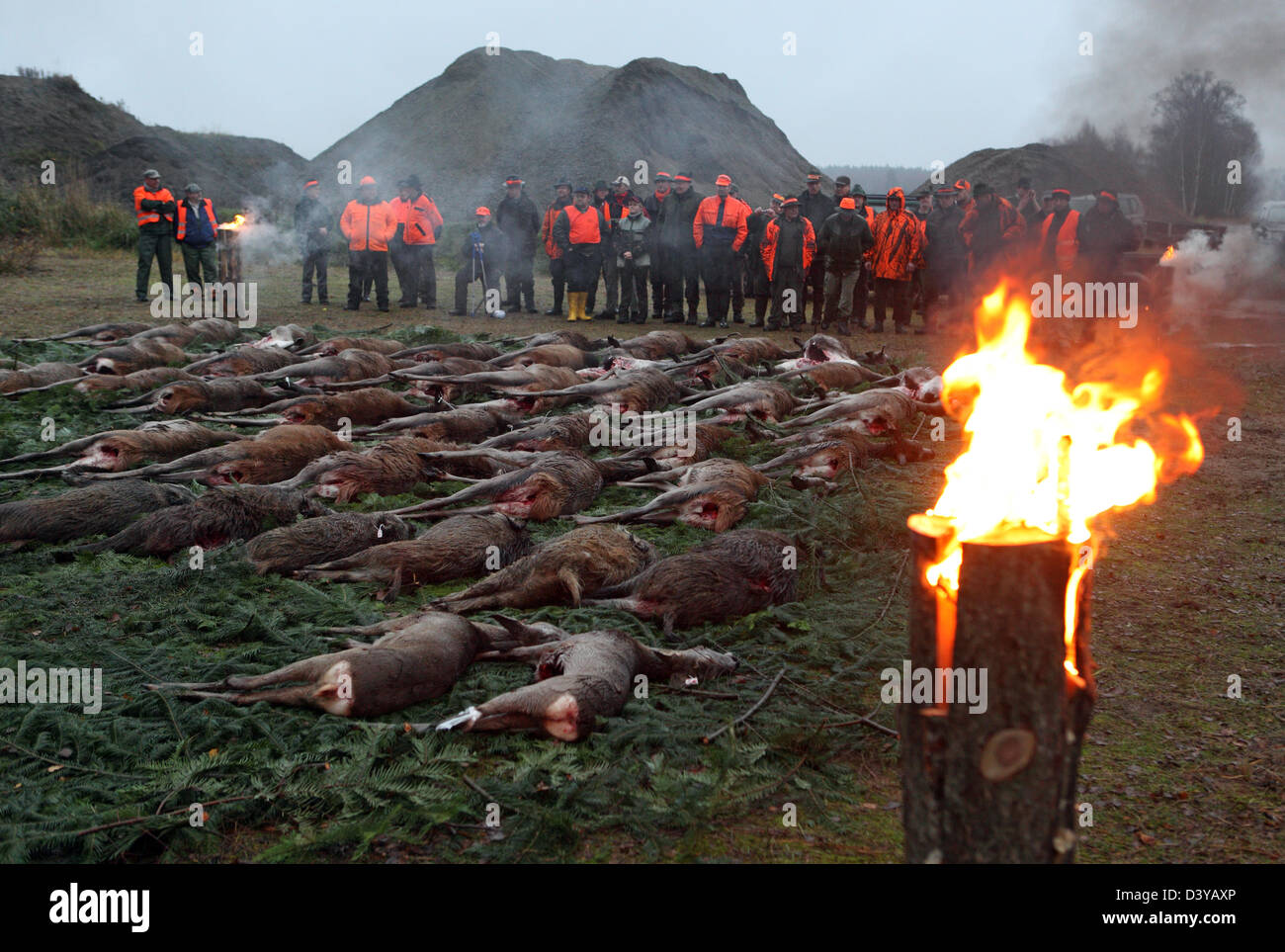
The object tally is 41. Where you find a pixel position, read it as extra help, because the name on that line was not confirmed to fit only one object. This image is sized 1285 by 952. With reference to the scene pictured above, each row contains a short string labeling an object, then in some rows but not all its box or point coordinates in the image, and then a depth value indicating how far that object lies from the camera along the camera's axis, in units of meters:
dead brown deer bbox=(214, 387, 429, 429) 7.82
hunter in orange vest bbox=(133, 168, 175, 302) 15.49
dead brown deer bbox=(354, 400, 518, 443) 7.65
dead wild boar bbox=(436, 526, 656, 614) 4.82
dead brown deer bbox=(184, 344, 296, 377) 9.36
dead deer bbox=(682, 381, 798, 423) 8.85
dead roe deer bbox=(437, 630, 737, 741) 3.61
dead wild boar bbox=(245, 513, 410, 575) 5.02
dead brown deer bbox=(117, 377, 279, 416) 7.97
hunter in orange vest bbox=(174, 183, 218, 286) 15.54
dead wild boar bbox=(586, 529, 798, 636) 4.77
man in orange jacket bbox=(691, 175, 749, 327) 15.67
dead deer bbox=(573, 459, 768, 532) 6.04
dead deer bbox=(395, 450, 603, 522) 6.07
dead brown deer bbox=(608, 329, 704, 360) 11.30
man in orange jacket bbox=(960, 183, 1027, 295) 14.96
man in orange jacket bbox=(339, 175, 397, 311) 15.83
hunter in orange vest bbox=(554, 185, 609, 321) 16.11
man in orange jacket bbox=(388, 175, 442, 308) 16.34
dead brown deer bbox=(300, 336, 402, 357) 10.08
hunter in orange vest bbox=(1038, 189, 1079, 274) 14.31
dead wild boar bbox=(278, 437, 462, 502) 6.25
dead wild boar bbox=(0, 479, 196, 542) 5.23
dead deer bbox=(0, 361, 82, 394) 8.32
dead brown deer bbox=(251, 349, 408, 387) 9.07
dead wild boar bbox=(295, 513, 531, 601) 4.99
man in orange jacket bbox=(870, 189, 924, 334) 15.25
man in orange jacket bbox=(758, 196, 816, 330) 15.29
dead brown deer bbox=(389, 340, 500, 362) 10.23
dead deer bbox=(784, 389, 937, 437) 8.64
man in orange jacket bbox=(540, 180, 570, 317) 16.55
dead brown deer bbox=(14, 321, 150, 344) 11.10
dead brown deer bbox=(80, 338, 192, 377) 9.21
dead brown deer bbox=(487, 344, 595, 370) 10.05
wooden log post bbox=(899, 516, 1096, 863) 2.00
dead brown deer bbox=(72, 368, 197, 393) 8.45
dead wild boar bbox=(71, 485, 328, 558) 5.18
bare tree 32.53
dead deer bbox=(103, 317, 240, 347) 10.86
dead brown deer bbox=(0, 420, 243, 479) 6.43
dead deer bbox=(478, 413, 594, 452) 7.42
